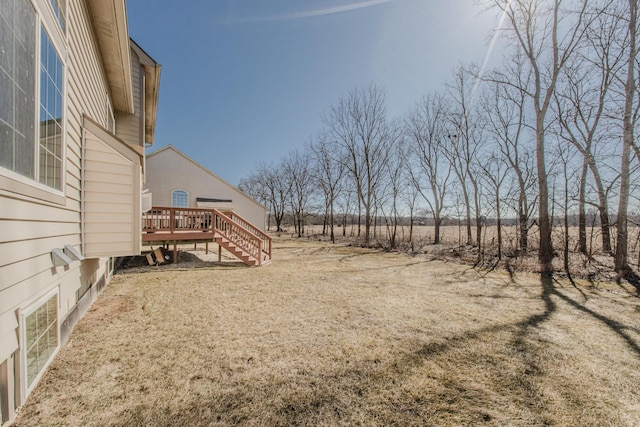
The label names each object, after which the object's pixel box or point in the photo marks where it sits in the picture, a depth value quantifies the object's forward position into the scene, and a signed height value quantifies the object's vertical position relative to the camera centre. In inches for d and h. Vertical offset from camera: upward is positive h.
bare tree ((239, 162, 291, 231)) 1380.4 +189.9
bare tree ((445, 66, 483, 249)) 585.9 +181.9
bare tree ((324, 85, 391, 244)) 684.7 +246.3
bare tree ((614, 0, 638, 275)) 260.7 +79.5
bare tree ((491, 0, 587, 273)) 315.3 +222.9
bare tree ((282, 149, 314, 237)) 1233.4 +195.4
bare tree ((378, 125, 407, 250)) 748.0 +92.9
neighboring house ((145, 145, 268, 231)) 602.9 +92.7
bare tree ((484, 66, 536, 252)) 424.3 +113.2
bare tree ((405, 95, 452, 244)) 665.0 +208.5
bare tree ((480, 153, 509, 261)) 497.4 +88.9
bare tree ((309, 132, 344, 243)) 922.1 +180.7
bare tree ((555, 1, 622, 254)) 323.9 +166.8
